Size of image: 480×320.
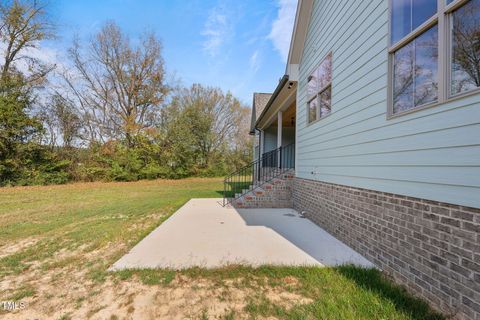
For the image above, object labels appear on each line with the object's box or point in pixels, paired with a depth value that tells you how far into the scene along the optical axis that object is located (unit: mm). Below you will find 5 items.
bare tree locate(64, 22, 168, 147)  18766
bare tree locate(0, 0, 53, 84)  14578
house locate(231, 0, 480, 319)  1919
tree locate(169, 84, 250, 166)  21188
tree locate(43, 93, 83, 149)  16828
